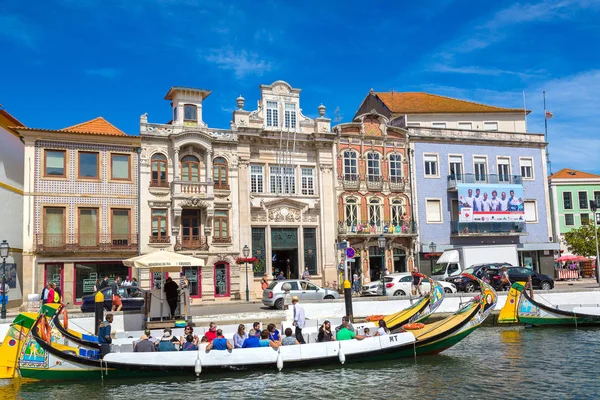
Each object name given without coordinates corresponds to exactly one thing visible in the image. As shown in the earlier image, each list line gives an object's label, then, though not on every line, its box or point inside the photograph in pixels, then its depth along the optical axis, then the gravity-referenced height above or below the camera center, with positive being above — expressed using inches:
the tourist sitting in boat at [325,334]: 808.3 -88.0
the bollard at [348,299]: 1005.8 -55.9
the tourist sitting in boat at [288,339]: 776.9 -89.5
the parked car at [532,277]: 1389.0 -41.9
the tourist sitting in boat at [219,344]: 748.3 -89.9
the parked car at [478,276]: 1365.7 -37.8
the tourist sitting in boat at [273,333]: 787.4 -82.8
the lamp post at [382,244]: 1234.8 +38.8
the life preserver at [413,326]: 861.2 -87.4
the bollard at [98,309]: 855.7 -49.4
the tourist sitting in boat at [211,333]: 788.0 -80.3
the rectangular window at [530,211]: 1903.3 +143.3
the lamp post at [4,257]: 938.1 +28.9
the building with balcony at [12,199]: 1390.3 +176.4
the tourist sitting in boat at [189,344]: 751.7 -89.0
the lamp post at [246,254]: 1471.5 +32.4
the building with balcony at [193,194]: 1502.2 +183.1
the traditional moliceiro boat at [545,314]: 1052.5 -93.5
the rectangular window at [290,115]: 1683.1 +403.8
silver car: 1212.5 -51.5
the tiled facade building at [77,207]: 1390.3 +152.4
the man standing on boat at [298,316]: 844.0 -66.9
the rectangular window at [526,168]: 1934.1 +278.2
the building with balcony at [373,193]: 1695.4 +193.9
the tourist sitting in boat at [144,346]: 743.1 -88.3
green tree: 2006.6 +51.5
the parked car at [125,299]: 1119.6 -49.0
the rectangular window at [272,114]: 1663.4 +403.5
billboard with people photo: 1787.6 +163.4
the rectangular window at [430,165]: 1824.8 +280.5
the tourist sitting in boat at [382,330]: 818.0 -87.3
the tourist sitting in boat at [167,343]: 752.3 -86.7
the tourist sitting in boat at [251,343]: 765.9 -91.1
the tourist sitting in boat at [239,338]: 765.5 -85.0
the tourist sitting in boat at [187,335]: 759.2 -80.2
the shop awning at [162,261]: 957.2 +15.0
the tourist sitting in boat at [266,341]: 756.0 -89.4
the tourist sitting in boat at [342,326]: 820.0 -80.8
